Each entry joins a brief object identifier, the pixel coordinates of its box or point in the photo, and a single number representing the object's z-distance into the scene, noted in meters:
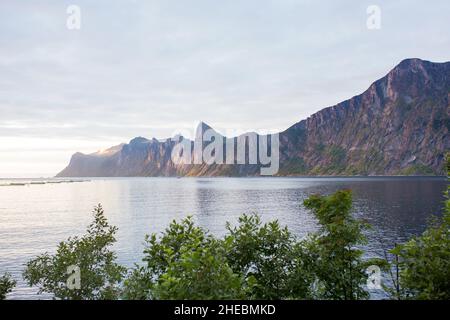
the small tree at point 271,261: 21.02
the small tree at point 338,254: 22.31
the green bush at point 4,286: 24.57
